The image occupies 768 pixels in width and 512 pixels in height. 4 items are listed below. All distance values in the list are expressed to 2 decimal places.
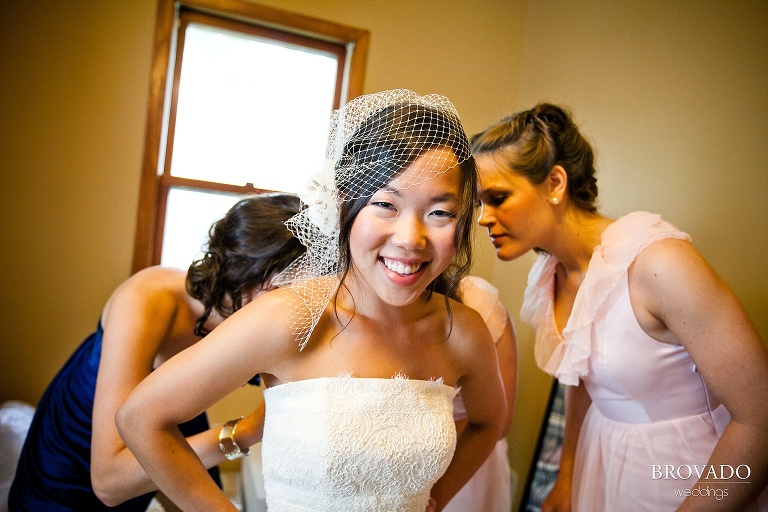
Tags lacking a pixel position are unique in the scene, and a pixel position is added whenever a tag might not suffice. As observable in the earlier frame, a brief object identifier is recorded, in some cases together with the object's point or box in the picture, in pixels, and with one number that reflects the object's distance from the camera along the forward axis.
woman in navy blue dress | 1.39
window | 2.92
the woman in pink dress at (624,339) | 1.27
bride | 1.08
